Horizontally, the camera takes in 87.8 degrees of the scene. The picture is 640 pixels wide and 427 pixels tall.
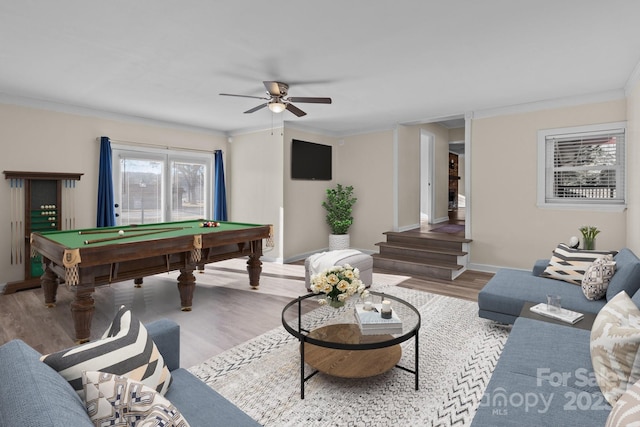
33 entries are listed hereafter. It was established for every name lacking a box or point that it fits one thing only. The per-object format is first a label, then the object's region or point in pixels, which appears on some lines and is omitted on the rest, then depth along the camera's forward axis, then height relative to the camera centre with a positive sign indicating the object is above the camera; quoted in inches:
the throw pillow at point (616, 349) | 58.1 -26.3
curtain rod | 216.5 +42.5
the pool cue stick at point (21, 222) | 182.1 -9.4
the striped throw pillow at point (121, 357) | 46.7 -23.0
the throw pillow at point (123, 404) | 40.8 -25.2
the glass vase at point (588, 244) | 157.9 -17.7
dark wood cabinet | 177.6 -4.1
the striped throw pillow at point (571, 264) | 127.4 -22.6
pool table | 117.2 -19.4
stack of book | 90.3 -32.5
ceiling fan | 144.0 +48.8
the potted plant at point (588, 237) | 158.2 -14.6
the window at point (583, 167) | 176.4 +22.2
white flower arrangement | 99.7 -23.6
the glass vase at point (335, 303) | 101.7 -29.7
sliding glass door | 225.8 +15.8
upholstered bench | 173.2 -29.7
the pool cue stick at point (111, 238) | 126.7 -13.4
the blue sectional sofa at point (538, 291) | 101.9 -30.4
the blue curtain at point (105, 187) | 207.9 +11.7
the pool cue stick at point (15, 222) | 180.1 -9.0
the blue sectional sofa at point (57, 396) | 33.5 -21.5
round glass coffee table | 85.8 -34.5
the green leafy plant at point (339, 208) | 273.0 -1.6
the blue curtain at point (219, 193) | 270.7 +10.4
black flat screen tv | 255.3 +36.4
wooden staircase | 206.2 -32.9
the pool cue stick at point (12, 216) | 179.5 -5.7
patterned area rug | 79.7 -49.3
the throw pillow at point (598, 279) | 109.7 -24.2
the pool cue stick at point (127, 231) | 158.7 -12.5
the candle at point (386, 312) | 93.4 -29.7
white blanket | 172.1 -28.3
